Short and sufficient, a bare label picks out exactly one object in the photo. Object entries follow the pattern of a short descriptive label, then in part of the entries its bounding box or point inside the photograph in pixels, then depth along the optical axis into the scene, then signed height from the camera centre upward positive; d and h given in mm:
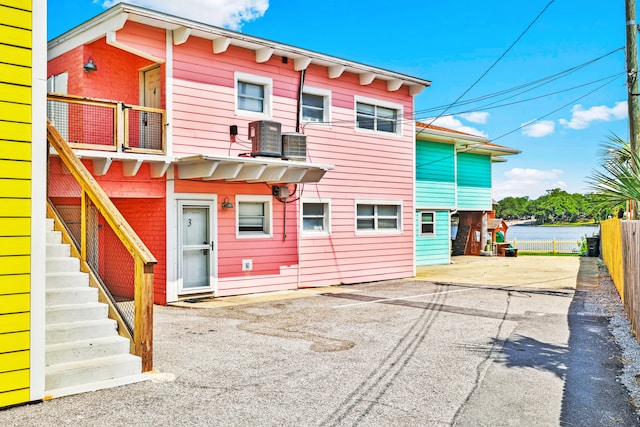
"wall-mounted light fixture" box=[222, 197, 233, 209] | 11633 +440
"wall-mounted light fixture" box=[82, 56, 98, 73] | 10969 +3314
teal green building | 20234 +1668
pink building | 10367 +1727
